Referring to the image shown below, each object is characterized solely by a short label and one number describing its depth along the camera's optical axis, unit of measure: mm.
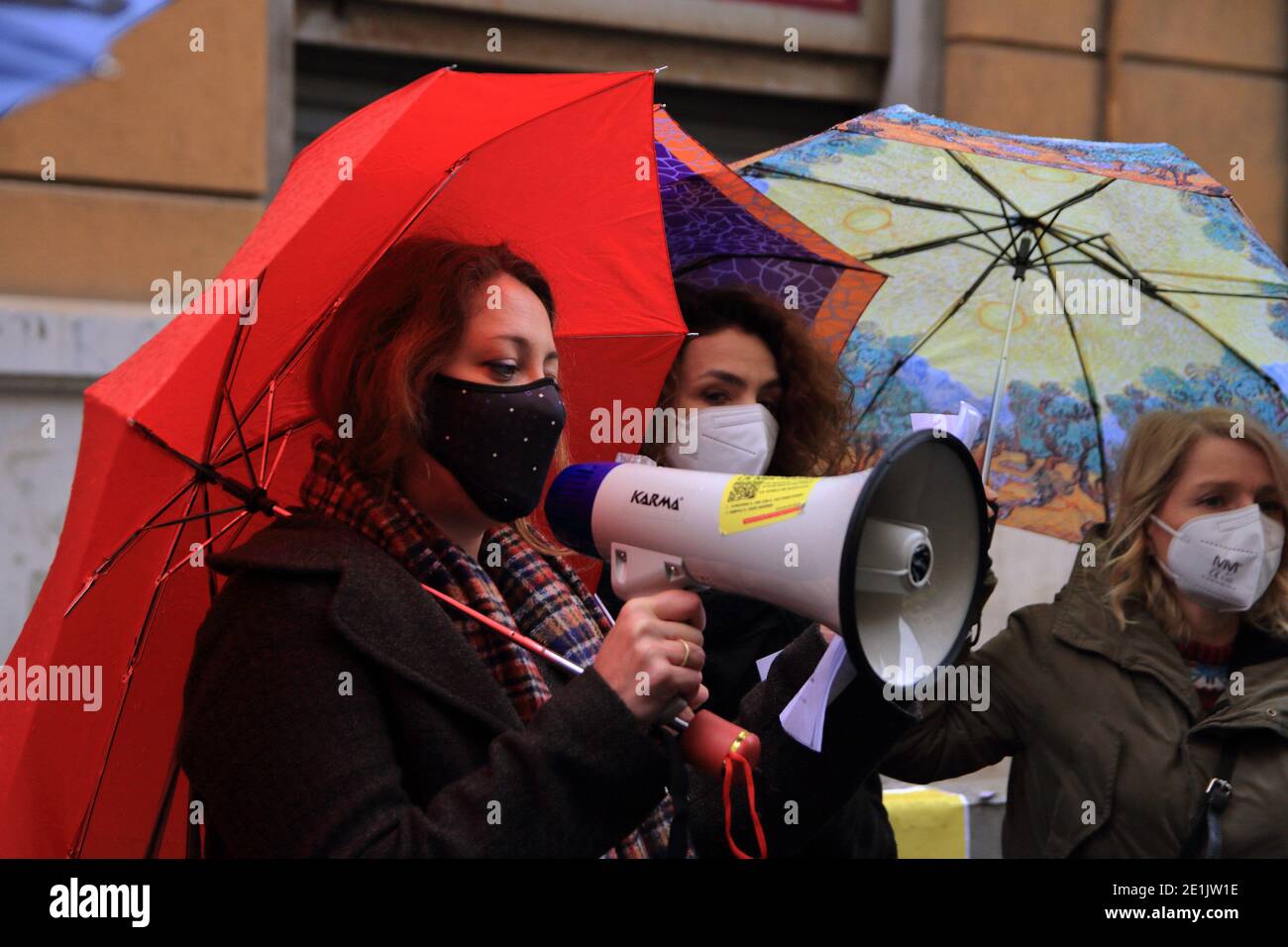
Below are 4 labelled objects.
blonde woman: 3481
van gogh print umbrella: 3680
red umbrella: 2898
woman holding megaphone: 2837
